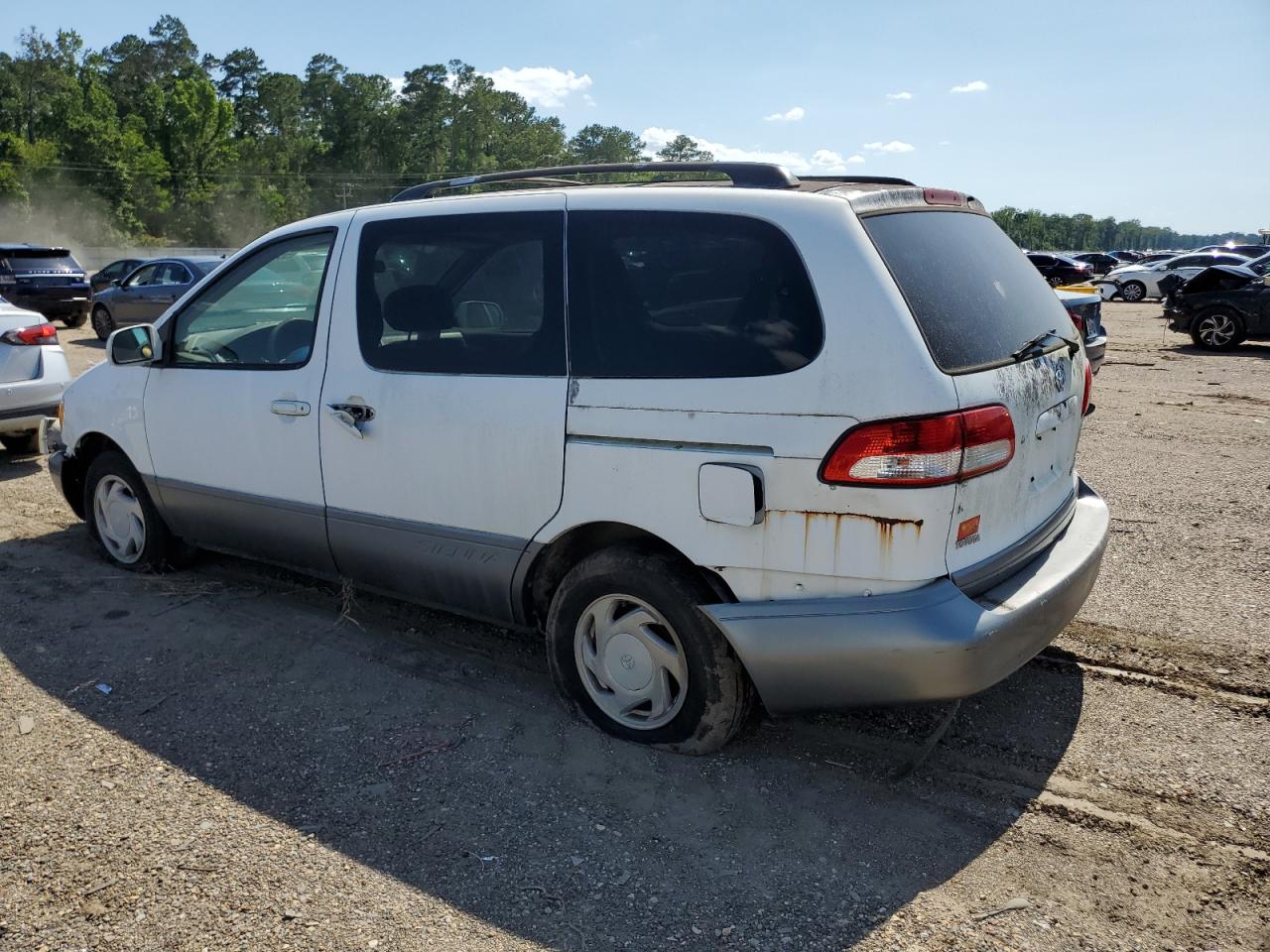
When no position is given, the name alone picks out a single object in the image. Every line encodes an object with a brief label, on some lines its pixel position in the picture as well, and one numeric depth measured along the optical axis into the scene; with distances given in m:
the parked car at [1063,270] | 32.72
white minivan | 3.00
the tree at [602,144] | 136.38
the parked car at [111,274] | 21.60
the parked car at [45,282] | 19.34
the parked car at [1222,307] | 16.31
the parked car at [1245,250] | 39.88
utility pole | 111.78
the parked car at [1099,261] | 52.08
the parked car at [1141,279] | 34.45
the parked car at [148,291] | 17.25
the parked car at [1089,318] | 9.85
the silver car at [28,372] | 7.57
